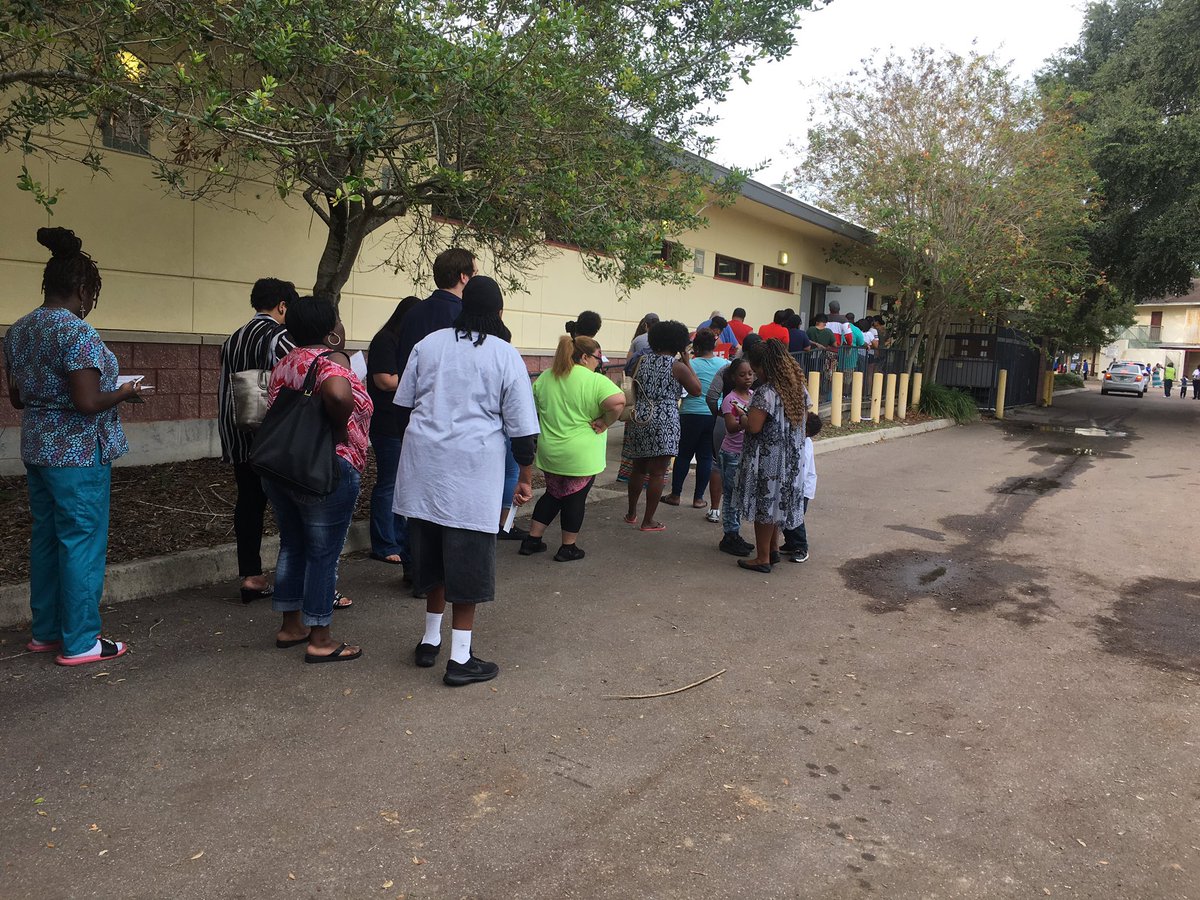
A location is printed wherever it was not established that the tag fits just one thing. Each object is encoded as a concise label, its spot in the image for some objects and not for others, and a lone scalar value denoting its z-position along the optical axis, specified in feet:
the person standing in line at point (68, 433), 13.06
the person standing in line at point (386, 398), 18.26
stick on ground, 13.42
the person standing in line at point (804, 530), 20.74
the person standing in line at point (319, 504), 13.44
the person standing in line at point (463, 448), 13.19
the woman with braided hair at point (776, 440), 19.93
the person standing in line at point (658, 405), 23.61
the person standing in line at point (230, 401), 15.88
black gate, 69.46
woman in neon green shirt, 19.89
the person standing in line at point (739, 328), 37.10
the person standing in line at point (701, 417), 25.64
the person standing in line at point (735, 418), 21.50
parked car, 119.65
